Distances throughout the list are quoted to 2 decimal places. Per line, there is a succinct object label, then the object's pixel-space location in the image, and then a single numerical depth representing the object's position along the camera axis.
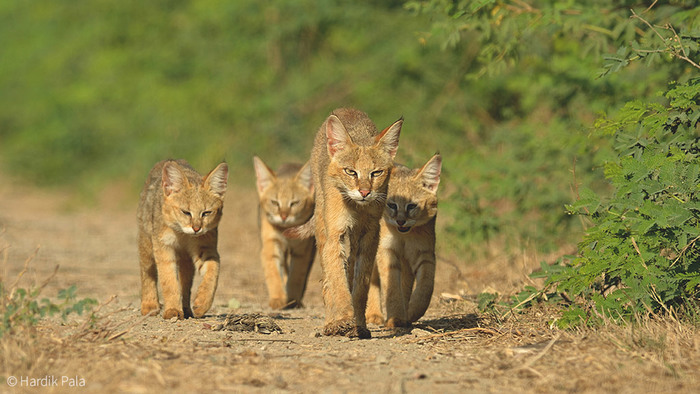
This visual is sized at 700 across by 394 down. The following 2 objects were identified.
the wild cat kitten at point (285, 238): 19.37
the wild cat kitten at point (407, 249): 14.94
